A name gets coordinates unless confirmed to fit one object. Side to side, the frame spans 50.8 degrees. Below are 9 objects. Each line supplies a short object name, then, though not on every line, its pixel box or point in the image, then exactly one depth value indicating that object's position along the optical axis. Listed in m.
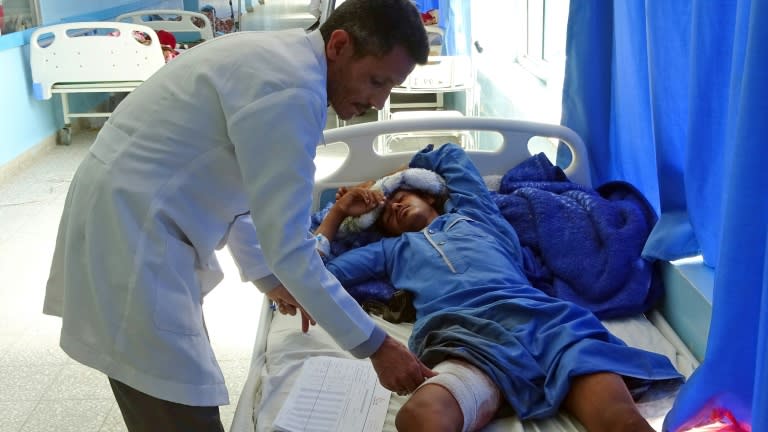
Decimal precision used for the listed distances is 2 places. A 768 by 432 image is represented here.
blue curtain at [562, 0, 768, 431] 1.22
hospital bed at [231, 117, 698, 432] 1.65
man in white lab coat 1.17
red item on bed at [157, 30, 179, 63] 5.98
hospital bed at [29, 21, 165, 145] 5.25
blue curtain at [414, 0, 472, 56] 4.88
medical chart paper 1.61
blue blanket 2.07
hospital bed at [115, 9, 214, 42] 6.28
